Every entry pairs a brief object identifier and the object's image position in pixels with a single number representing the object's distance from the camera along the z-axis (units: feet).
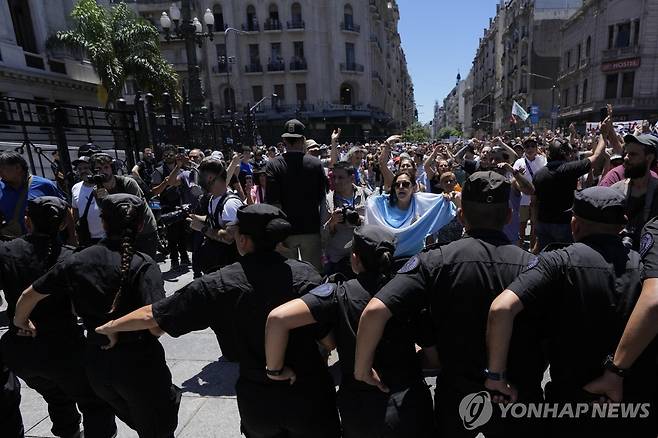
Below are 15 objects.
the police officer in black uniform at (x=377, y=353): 5.89
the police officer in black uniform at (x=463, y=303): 5.77
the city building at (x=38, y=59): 54.39
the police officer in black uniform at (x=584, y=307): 5.58
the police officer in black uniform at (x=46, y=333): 8.05
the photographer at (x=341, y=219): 12.91
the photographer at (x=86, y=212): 14.16
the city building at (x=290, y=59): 129.70
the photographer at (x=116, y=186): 13.76
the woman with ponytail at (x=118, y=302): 7.02
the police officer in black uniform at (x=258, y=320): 6.18
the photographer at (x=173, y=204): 22.40
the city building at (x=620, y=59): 104.06
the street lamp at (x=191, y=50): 42.80
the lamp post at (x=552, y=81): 149.03
